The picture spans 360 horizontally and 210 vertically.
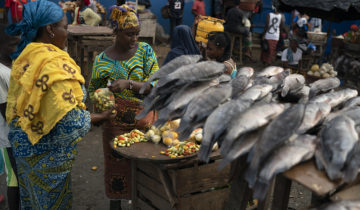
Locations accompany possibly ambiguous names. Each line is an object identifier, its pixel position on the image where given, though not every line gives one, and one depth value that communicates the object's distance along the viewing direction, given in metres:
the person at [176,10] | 12.63
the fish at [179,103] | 2.01
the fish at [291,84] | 2.22
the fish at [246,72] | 2.34
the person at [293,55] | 9.36
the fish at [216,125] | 1.79
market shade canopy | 5.50
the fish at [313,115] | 1.75
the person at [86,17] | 9.21
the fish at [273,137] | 1.61
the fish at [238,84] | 2.06
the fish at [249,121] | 1.70
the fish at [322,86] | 2.33
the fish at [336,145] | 1.54
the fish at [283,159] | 1.57
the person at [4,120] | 3.28
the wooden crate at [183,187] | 3.05
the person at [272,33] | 11.35
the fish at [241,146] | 1.70
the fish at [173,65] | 2.24
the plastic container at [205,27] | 7.75
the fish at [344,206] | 1.66
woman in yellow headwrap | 3.44
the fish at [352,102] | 2.10
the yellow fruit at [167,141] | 3.13
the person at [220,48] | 4.30
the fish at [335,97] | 2.08
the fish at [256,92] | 1.93
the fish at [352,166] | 1.52
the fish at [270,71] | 2.46
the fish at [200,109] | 1.91
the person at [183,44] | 4.89
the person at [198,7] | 13.12
